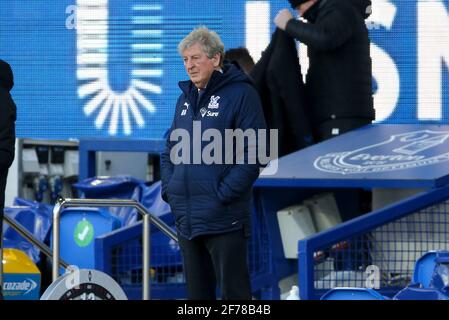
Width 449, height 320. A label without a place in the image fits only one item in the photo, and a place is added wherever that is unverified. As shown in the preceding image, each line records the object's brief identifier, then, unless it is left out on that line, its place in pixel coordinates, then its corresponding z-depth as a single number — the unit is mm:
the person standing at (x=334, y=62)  17234
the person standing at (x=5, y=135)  13975
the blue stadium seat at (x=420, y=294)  11711
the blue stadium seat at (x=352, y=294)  11867
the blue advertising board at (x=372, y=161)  16078
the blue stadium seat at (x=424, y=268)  13180
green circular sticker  18312
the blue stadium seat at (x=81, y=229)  18250
